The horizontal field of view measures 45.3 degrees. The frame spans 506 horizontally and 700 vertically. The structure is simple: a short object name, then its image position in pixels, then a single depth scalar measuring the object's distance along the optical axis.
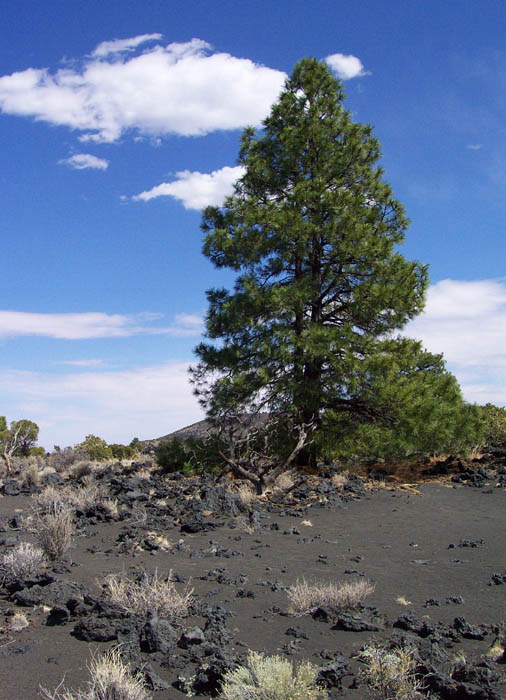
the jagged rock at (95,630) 5.25
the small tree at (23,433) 29.30
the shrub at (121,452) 26.17
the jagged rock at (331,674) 4.32
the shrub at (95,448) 24.33
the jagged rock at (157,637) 4.94
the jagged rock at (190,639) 5.03
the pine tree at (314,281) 14.64
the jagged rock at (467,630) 5.16
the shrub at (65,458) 20.50
